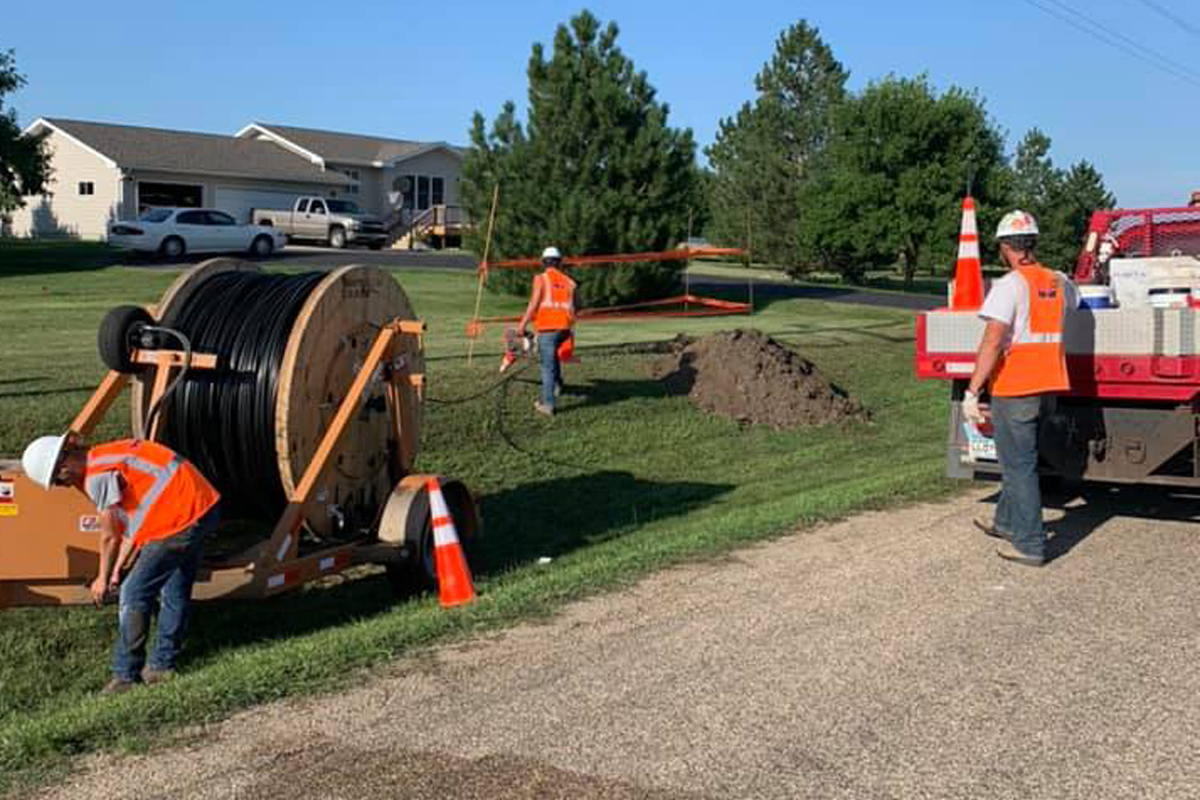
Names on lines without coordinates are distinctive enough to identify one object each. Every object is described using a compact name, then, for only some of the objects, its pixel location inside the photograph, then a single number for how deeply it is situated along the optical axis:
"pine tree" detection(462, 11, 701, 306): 26.61
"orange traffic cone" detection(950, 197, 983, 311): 10.98
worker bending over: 6.32
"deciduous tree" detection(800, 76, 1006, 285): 42.75
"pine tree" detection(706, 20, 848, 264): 50.03
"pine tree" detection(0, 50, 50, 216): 32.34
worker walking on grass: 14.23
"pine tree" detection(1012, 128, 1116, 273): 54.44
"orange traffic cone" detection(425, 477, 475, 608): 7.77
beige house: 48.75
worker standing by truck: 7.79
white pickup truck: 45.12
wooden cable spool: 7.70
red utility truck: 8.43
